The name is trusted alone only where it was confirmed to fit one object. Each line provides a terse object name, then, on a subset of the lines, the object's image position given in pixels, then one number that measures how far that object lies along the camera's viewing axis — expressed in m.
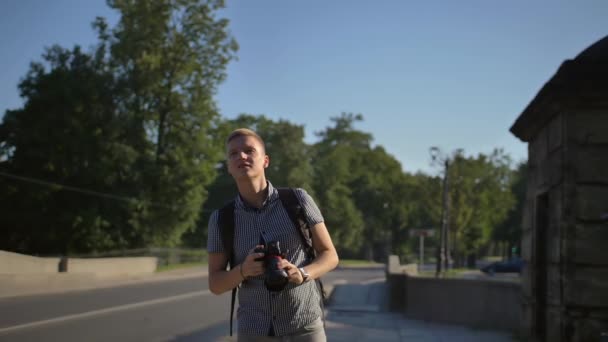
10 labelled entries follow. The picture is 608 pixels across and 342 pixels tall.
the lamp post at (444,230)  37.50
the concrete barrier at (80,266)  18.91
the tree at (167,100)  42.69
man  3.33
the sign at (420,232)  40.96
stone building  7.24
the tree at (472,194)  49.50
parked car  53.22
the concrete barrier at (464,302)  12.64
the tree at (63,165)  42.03
